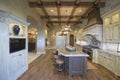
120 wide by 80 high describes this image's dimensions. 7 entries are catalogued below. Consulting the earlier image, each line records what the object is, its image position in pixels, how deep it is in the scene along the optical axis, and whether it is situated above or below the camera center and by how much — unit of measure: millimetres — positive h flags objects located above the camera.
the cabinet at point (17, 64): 1980 -1008
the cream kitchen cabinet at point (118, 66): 2242 -1074
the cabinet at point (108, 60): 2412 -1040
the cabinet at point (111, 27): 2501 +632
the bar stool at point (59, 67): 2457 -1396
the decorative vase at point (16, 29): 2163 +386
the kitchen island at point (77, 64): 2285 -1025
